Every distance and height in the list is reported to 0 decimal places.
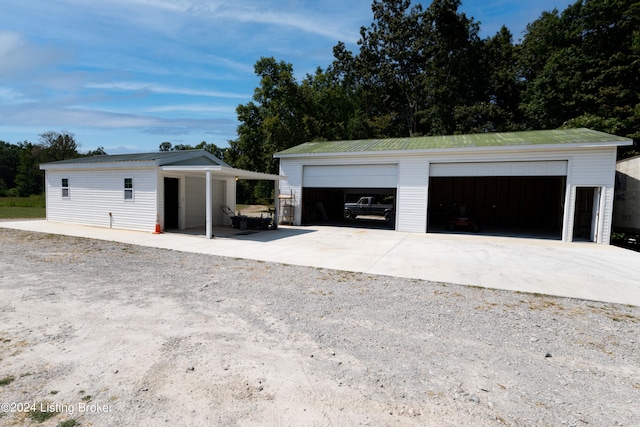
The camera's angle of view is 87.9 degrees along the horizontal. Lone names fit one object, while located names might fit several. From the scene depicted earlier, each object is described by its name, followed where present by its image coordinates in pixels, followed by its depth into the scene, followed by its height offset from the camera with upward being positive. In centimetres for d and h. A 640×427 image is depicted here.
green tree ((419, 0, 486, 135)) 2861 +1169
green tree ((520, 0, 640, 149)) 2175 +909
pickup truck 2455 -97
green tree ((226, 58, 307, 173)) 2953 +726
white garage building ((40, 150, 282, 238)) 1298 -8
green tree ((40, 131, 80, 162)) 4981 +582
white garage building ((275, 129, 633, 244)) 1205 +105
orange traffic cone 1274 -142
